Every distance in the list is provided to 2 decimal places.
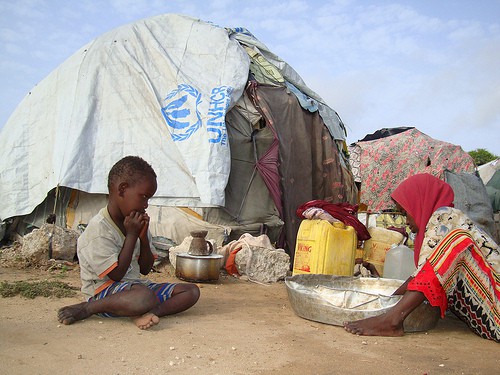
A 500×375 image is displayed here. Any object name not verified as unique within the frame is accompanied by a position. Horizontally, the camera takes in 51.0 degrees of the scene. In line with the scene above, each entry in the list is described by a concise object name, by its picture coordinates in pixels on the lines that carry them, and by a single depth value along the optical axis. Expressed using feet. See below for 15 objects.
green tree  56.41
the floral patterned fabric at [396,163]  22.80
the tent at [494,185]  25.38
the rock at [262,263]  14.84
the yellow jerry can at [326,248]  12.77
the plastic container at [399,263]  12.89
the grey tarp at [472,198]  20.86
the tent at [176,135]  17.49
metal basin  8.46
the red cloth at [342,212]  13.93
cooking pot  13.41
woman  7.82
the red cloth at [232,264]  15.19
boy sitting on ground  8.18
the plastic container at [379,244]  15.26
